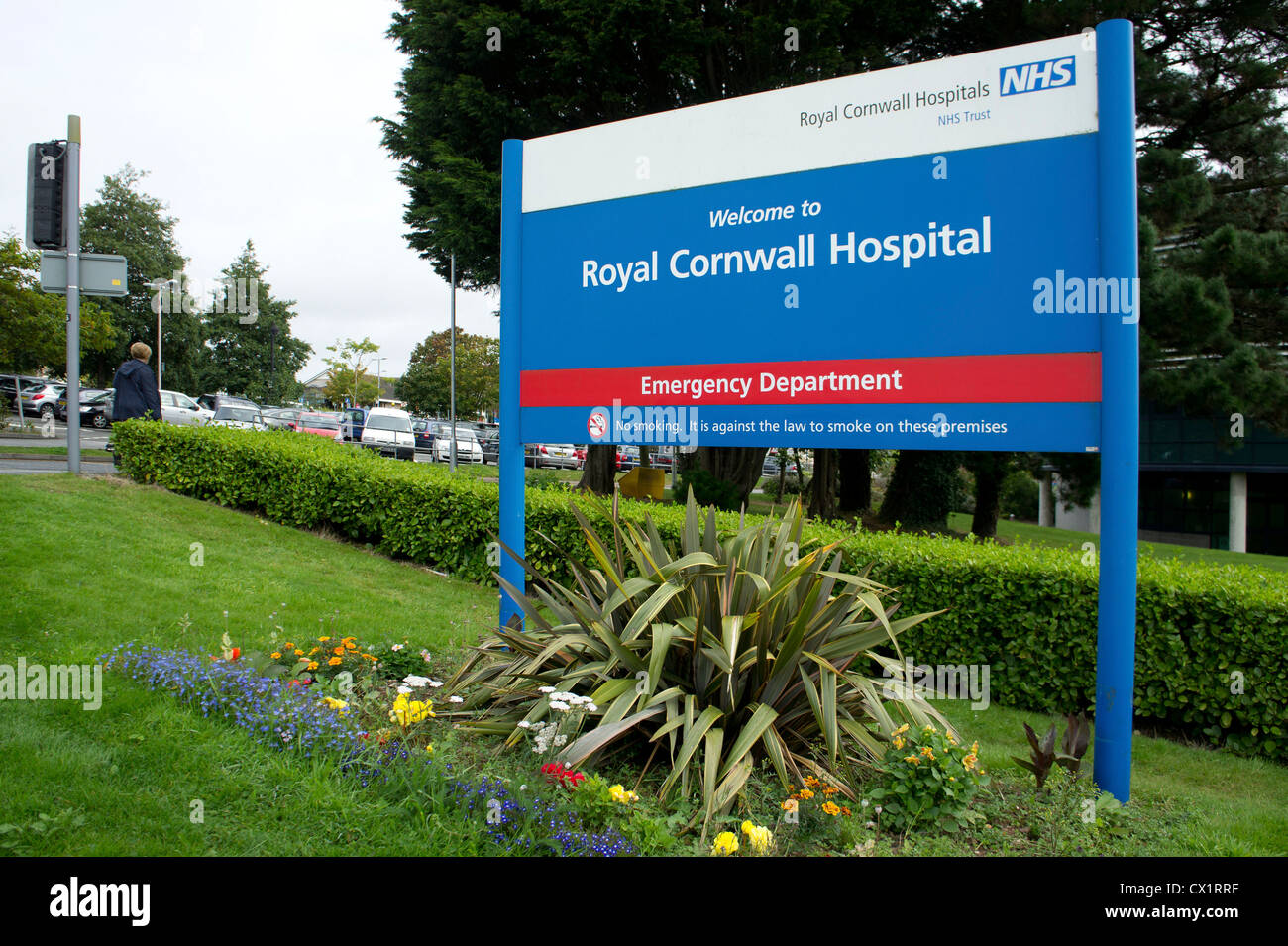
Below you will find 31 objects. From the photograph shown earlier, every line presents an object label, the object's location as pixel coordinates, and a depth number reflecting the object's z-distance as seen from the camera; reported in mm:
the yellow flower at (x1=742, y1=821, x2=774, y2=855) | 2861
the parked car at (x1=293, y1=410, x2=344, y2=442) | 33175
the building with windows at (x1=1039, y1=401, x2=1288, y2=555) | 30328
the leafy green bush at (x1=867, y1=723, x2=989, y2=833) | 3178
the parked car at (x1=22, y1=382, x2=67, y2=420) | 33088
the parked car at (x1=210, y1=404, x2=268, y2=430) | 32906
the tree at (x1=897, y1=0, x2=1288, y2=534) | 11430
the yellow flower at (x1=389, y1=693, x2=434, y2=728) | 3527
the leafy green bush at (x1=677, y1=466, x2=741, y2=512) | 16594
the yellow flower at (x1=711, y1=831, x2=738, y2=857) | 2793
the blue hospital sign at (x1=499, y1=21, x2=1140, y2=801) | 3609
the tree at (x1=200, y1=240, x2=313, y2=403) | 58312
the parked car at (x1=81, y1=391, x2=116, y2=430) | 31406
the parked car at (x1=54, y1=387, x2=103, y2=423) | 32525
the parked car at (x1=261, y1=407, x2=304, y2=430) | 35319
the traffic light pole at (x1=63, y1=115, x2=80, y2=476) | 9516
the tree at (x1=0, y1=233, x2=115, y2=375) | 21750
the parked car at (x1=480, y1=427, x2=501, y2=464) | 40125
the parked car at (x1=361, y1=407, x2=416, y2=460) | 29156
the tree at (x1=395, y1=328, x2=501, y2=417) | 53531
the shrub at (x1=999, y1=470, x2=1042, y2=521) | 41047
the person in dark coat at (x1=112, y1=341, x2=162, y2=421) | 10969
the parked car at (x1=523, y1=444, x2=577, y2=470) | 39594
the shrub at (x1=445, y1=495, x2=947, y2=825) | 3402
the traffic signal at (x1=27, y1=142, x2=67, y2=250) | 9500
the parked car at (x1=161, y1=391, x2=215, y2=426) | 30281
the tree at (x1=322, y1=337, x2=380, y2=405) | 60750
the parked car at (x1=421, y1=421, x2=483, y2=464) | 35969
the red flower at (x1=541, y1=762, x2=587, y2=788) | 3090
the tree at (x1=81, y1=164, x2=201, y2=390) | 49219
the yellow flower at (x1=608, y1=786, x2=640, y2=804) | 2969
